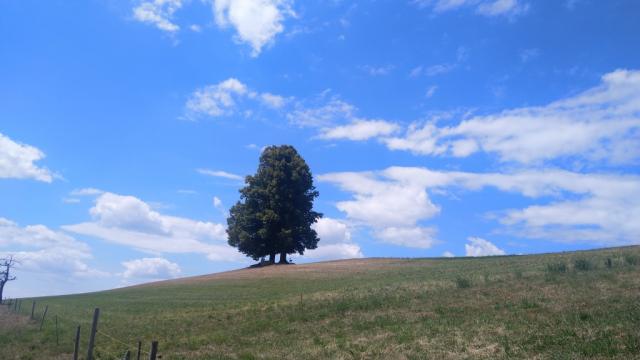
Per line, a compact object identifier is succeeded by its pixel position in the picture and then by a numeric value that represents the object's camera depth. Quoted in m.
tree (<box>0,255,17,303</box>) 80.67
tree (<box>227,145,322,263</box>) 67.12
